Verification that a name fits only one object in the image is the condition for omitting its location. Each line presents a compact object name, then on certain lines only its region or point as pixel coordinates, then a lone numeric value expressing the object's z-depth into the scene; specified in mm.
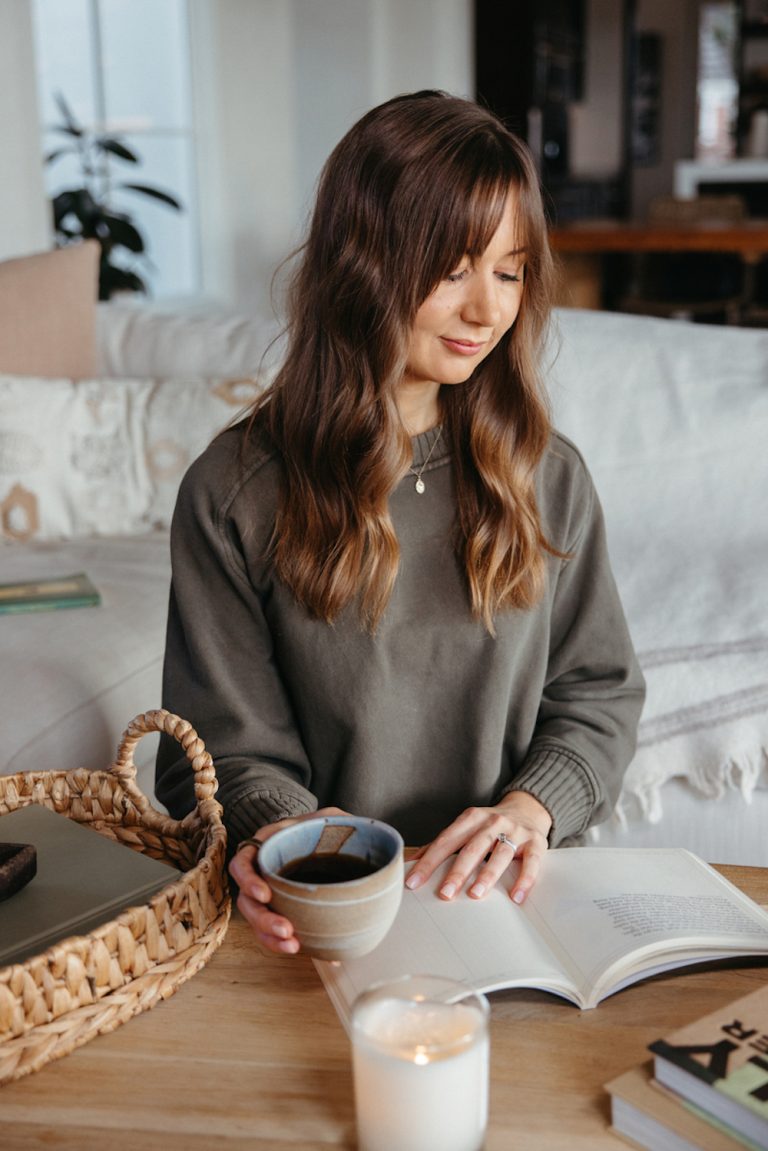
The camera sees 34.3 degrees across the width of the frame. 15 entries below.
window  4426
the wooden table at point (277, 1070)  723
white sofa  1607
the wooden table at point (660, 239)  5328
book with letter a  674
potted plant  4047
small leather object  857
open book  838
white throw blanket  1605
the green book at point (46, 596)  1843
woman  1068
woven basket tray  758
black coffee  804
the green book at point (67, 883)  827
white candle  642
